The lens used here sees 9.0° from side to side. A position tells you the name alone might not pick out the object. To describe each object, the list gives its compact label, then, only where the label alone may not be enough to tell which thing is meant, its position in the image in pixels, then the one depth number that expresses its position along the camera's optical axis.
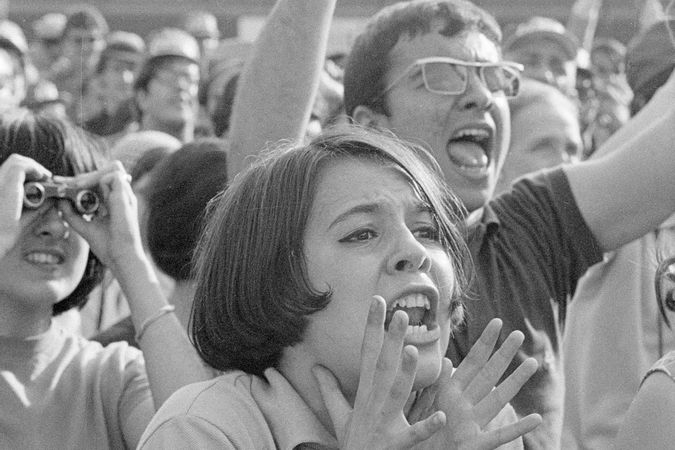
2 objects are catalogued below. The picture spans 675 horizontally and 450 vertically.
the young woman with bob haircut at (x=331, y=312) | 4.20
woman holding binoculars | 4.55
